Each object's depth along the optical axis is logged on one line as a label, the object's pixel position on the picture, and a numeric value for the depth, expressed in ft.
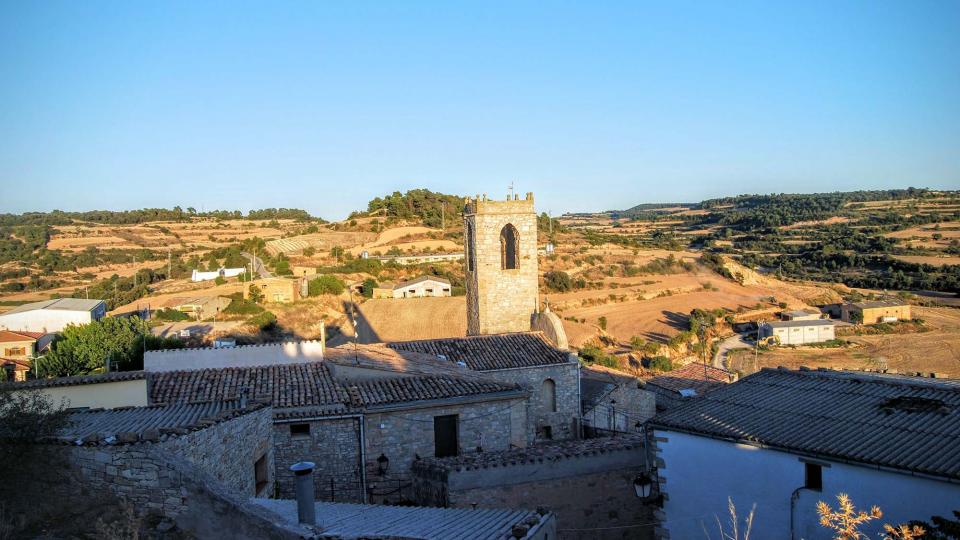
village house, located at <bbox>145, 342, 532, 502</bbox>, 44.09
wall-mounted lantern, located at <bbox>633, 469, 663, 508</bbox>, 33.71
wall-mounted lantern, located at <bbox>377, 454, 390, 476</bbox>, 45.34
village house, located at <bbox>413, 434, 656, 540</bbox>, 38.06
